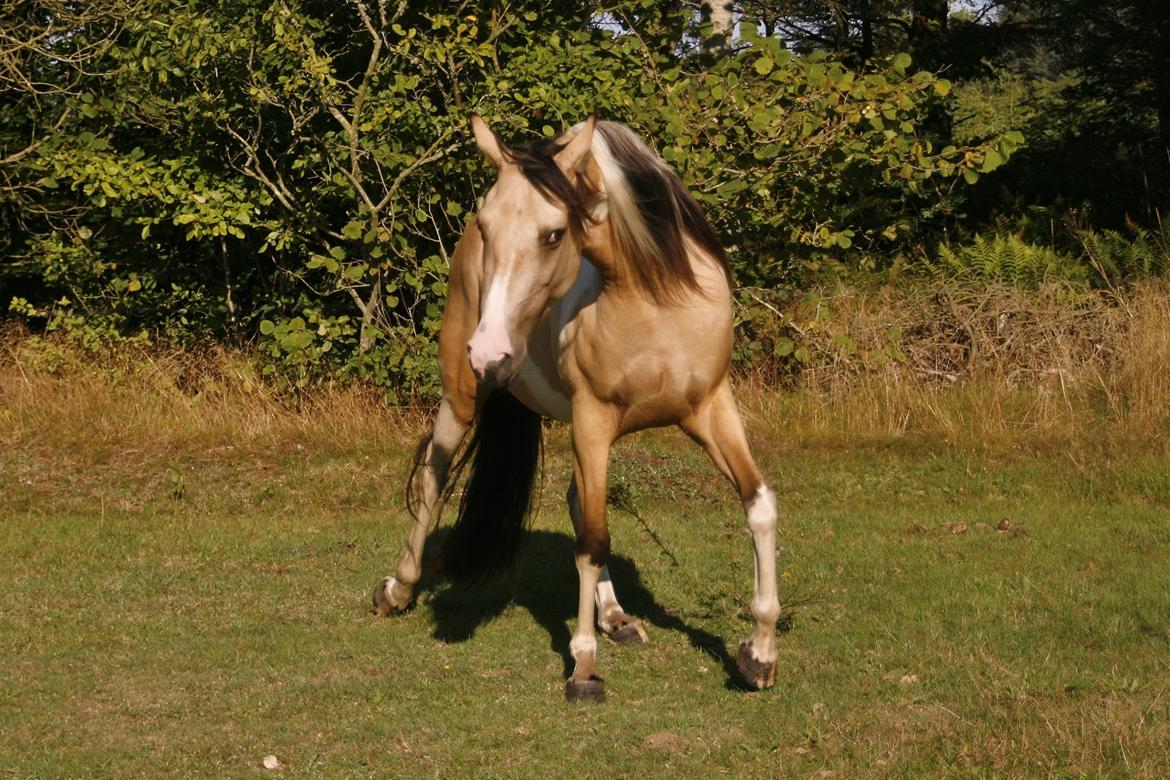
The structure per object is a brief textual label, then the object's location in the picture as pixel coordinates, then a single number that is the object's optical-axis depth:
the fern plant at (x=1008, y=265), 12.51
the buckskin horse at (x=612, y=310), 4.77
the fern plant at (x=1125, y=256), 12.50
